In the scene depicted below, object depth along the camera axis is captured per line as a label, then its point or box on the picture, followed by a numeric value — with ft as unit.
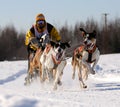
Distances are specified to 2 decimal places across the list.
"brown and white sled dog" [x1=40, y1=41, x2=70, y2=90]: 36.91
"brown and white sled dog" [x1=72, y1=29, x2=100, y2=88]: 41.16
